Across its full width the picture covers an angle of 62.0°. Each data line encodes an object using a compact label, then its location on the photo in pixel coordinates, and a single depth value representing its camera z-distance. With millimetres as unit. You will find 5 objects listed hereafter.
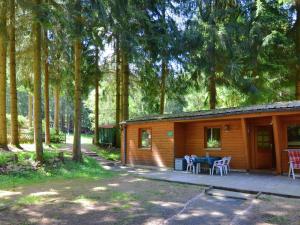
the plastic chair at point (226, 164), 9694
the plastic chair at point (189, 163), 10329
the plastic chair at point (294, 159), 8380
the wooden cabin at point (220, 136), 9005
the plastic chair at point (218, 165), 9559
